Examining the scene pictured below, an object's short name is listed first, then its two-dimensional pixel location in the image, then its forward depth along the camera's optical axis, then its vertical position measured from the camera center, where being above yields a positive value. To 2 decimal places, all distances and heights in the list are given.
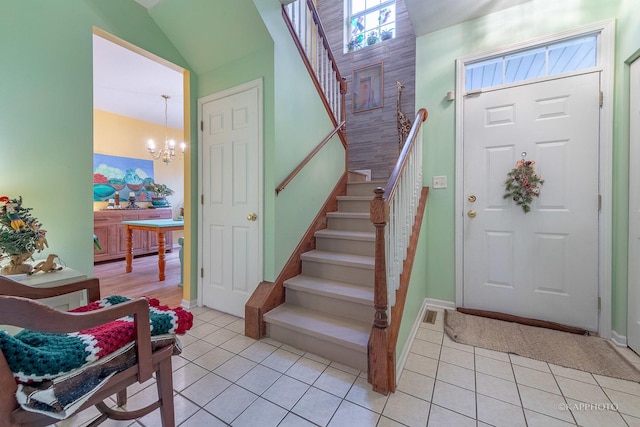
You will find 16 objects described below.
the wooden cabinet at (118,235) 4.47 -0.45
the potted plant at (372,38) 4.43 +2.92
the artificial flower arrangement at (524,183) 2.21 +0.23
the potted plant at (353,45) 4.63 +2.93
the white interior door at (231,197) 2.36 +0.13
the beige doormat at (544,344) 1.69 -0.99
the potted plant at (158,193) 5.65 +0.38
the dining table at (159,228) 3.62 -0.26
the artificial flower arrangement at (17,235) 1.42 -0.14
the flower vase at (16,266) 1.45 -0.31
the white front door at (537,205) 2.09 +0.04
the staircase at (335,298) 1.80 -0.70
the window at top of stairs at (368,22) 4.34 +3.23
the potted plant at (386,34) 4.30 +2.91
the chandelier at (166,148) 4.45 +1.10
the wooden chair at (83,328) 0.73 -0.47
